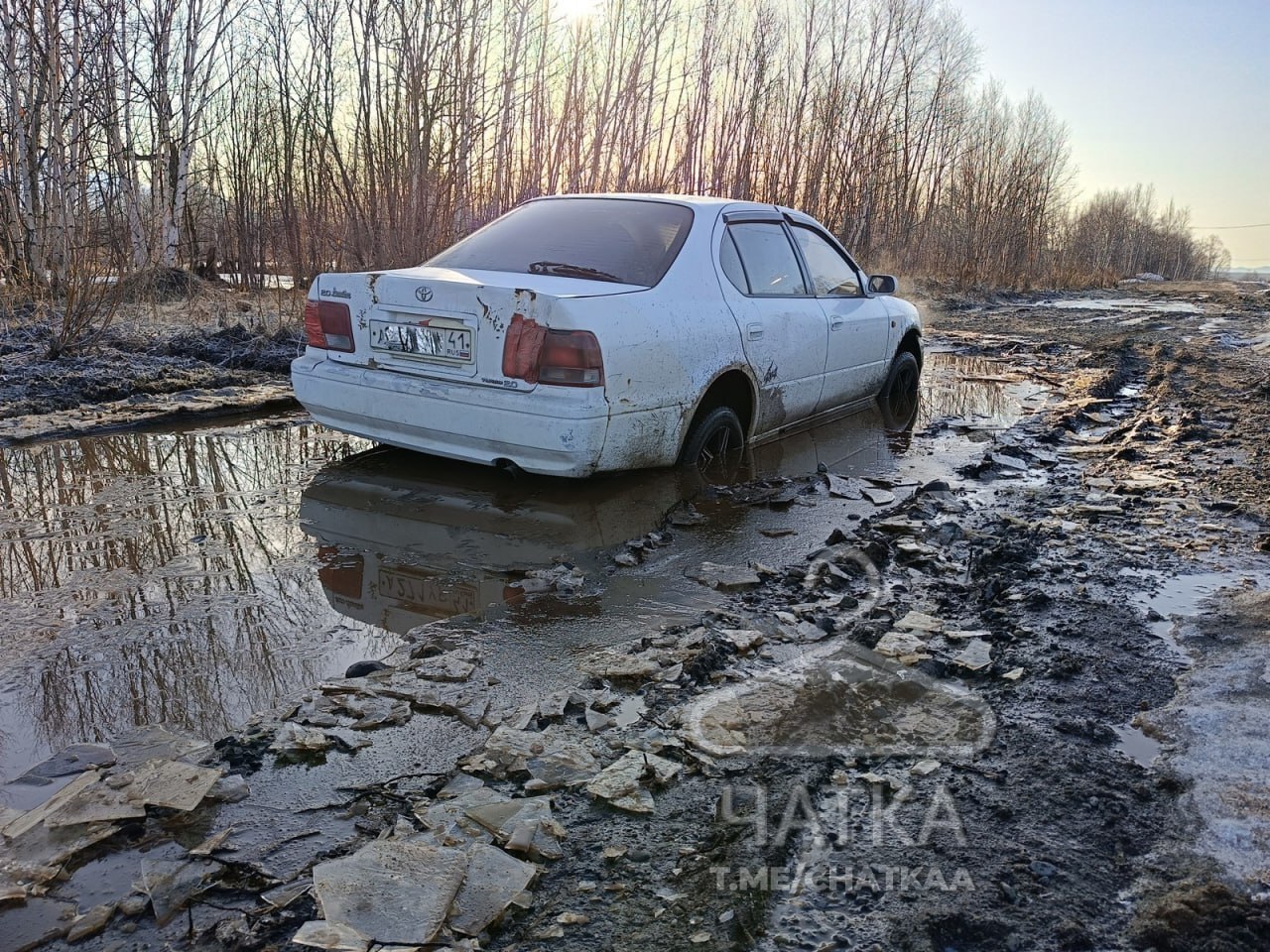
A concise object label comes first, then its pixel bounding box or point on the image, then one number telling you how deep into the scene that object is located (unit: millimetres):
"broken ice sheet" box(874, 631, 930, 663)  3038
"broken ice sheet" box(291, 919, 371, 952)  1716
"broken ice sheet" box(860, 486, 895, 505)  4982
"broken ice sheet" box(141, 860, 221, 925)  1823
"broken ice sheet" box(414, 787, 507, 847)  2051
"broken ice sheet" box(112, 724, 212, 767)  2354
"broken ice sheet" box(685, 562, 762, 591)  3666
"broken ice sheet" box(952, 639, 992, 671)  2979
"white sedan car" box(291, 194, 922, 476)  4191
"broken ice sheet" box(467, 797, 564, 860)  2018
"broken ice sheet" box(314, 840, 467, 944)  1767
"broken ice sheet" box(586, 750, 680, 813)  2201
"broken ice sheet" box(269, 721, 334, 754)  2400
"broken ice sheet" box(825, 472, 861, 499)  5082
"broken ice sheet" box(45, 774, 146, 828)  2080
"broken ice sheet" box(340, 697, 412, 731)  2525
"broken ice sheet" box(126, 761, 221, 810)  2148
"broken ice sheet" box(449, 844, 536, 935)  1798
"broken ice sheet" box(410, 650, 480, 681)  2805
